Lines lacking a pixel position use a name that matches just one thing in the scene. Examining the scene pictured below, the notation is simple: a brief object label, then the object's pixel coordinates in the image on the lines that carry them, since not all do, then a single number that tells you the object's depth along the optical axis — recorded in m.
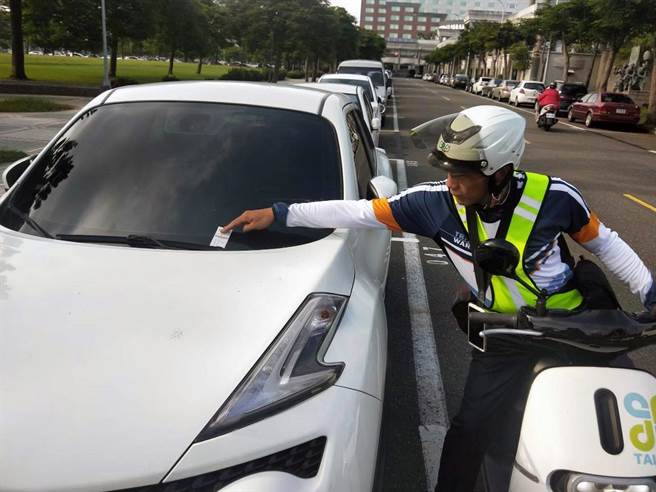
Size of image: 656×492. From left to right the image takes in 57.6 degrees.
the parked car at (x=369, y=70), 20.75
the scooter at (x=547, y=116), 20.89
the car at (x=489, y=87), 49.09
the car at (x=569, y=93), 30.62
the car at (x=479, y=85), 52.91
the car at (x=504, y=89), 42.25
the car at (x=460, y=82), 69.38
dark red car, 23.77
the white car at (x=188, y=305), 1.54
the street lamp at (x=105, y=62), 23.69
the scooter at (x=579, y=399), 1.57
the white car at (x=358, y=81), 15.08
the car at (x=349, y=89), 8.05
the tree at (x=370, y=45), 107.30
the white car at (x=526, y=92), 35.91
